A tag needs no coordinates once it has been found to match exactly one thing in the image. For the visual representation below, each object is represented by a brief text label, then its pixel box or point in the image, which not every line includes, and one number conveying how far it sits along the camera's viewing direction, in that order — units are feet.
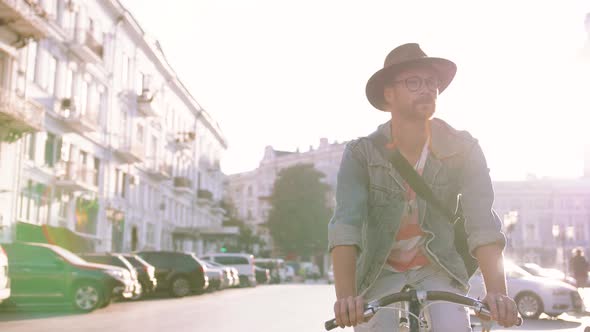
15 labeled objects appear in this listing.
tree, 261.85
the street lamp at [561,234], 128.30
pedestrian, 87.45
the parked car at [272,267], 183.01
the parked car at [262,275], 163.94
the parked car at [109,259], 74.79
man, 10.05
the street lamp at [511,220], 118.42
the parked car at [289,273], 203.82
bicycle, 8.67
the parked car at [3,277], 48.73
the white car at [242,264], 140.15
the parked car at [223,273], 110.09
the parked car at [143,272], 83.30
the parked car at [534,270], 65.90
